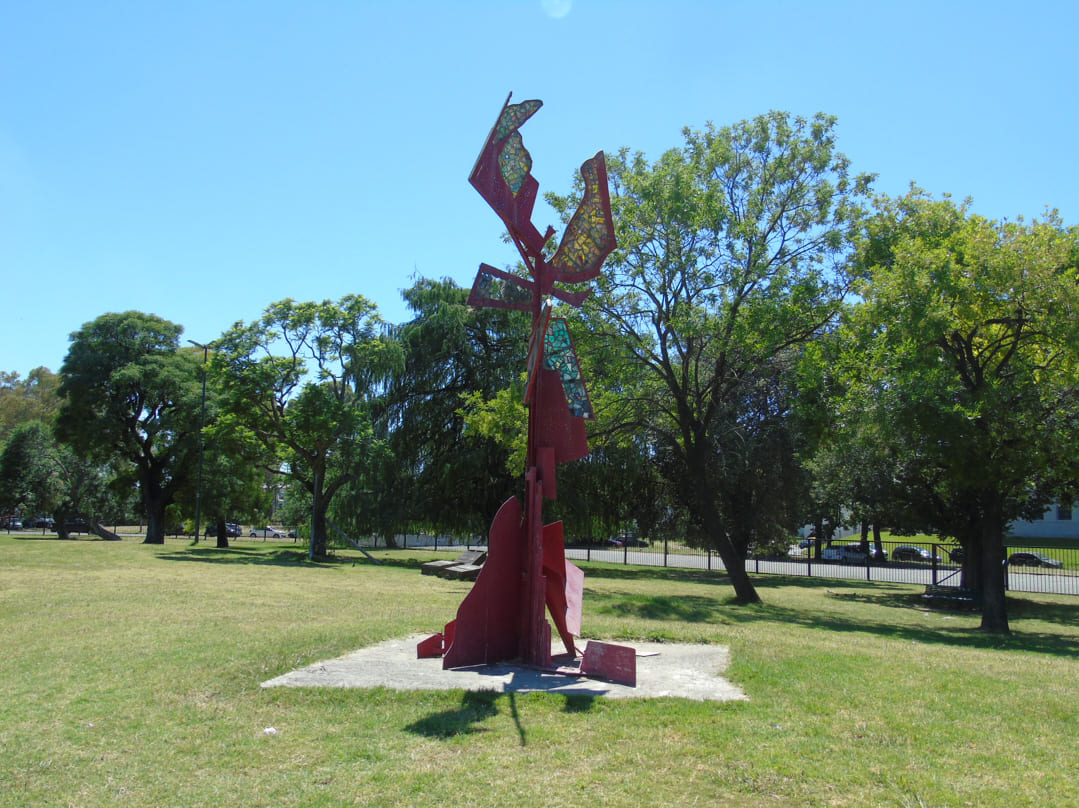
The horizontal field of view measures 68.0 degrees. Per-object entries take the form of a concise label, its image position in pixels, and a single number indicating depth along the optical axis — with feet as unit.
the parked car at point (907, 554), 157.17
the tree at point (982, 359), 46.14
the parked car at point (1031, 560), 109.09
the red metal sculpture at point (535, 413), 27.43
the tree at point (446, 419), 95.66
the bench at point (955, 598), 70.90
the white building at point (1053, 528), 195.62
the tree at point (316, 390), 92.02
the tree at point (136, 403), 118.11
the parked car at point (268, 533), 225.62
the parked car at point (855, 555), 147.39
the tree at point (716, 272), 59.62
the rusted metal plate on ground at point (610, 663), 24.90
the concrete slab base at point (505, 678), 23.52
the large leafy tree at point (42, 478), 140.15
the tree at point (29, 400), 216.60
